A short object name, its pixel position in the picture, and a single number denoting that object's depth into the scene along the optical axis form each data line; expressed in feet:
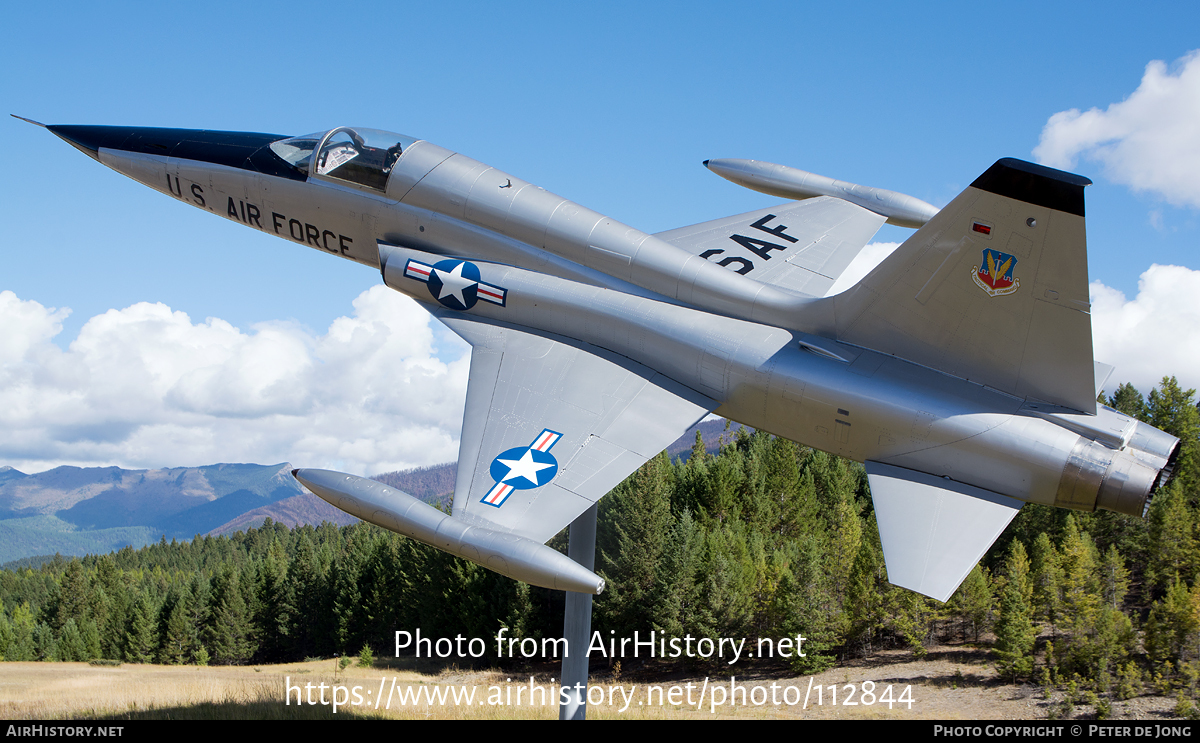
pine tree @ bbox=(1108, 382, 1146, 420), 223.51
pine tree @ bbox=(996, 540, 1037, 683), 99.30
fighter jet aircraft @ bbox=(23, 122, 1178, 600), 26.48
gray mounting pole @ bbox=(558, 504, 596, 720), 35.99
